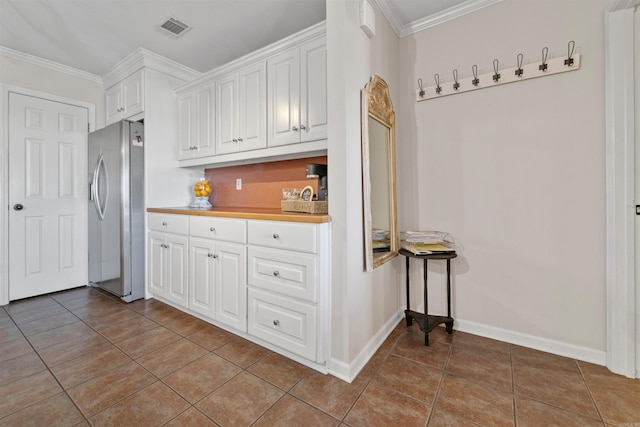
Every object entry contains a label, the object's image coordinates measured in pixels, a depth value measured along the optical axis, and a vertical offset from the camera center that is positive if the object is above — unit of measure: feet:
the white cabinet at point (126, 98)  9.70 +4.16
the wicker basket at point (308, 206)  6.27 +0.15
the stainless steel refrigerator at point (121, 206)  9.27 +0.29
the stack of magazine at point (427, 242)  6.72 -0.76
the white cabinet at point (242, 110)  7.93 +3.00
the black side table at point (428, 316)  6.63 -2.54
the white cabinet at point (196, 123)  9.28 +3.06
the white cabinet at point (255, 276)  5.64 -1.46
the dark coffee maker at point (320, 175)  6.80 +0.89
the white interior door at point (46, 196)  9.55 +0.69
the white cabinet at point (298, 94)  6.79 +2.94
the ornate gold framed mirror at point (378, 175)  5.94 +0.85
